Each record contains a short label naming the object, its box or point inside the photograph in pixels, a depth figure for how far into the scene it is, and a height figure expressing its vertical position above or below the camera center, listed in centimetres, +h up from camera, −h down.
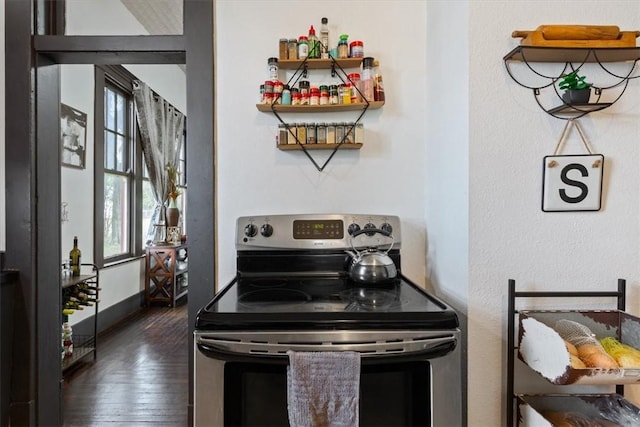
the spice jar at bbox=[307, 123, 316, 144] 169 +32
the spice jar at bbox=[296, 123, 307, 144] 169 +32
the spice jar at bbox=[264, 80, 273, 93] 167 +53
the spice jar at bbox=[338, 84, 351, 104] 167 +50
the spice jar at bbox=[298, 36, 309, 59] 167 +70
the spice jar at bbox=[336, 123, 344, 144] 169 +33
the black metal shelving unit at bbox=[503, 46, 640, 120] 120 +49
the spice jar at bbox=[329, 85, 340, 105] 167 +50
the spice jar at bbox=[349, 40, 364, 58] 167 +69
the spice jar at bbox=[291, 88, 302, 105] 167 +48
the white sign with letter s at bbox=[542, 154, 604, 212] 126 +9
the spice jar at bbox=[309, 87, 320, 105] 167 +48
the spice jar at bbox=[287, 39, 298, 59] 168 +70
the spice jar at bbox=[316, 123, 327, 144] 169 +33
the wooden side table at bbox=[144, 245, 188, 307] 433 -78
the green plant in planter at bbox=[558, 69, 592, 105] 118 +37
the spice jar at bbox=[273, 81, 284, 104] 167 +51
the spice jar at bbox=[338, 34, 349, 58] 167 +70
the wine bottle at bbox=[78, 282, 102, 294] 269 -58
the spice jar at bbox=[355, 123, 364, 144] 169 +33
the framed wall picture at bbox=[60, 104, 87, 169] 292 +56
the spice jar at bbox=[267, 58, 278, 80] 168 +62
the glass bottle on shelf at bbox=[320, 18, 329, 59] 169 +75
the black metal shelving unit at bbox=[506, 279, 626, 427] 123 -33
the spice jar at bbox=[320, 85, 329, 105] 167 +49
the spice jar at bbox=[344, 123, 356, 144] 169 +33
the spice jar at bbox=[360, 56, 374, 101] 166 +56
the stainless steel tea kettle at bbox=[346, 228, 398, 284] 139 -22
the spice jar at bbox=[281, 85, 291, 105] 167 +48
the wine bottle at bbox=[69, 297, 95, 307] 260 -66
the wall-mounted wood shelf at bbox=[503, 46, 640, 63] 120 +50
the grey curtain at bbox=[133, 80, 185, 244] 431 +84
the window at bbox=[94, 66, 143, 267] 345 +36
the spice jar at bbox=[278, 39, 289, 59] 168 +70
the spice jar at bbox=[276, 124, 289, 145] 169 +32
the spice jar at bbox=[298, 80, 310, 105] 168 +51
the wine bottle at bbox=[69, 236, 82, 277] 271 -39
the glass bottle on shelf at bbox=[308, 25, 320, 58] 167 +71
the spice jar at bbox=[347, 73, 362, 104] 167 +54
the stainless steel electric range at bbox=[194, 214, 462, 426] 101 -39
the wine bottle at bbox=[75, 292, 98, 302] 264 -64
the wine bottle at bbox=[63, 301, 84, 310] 256 -67
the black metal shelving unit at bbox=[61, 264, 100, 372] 251 -105
